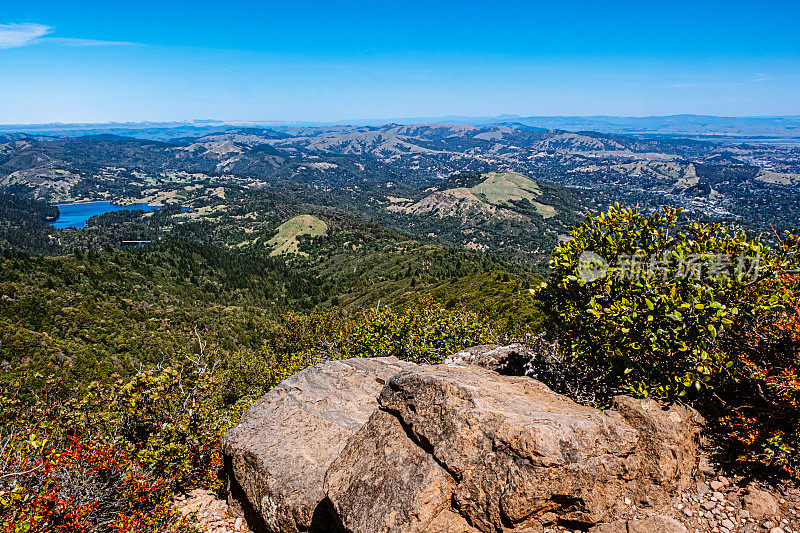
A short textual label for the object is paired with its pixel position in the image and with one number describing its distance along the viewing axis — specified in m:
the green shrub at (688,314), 11.30
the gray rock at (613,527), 10.56
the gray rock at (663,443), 11.27
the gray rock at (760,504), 10.16
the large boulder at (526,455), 10.22
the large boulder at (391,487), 10.43
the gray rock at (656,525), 10.32
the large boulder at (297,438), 14.06
